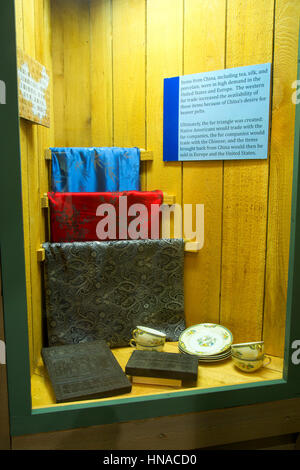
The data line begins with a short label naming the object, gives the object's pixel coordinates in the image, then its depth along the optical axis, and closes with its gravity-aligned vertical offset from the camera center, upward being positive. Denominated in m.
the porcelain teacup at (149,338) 1.42 -0.57
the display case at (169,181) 1.11 +0.01
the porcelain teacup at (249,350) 1.31 -0.57
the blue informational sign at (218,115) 1.39 +0.27
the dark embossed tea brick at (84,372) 1.15 -0.62
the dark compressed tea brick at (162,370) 1.22 -0.60
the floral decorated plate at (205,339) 1.43 -0.60
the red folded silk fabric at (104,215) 1.49 -0.12
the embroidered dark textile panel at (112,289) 1.47 -0.41
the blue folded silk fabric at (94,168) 1.54 +0.07
